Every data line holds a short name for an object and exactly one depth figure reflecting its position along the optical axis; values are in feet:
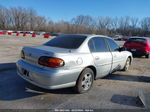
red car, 29.30
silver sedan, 9.65
